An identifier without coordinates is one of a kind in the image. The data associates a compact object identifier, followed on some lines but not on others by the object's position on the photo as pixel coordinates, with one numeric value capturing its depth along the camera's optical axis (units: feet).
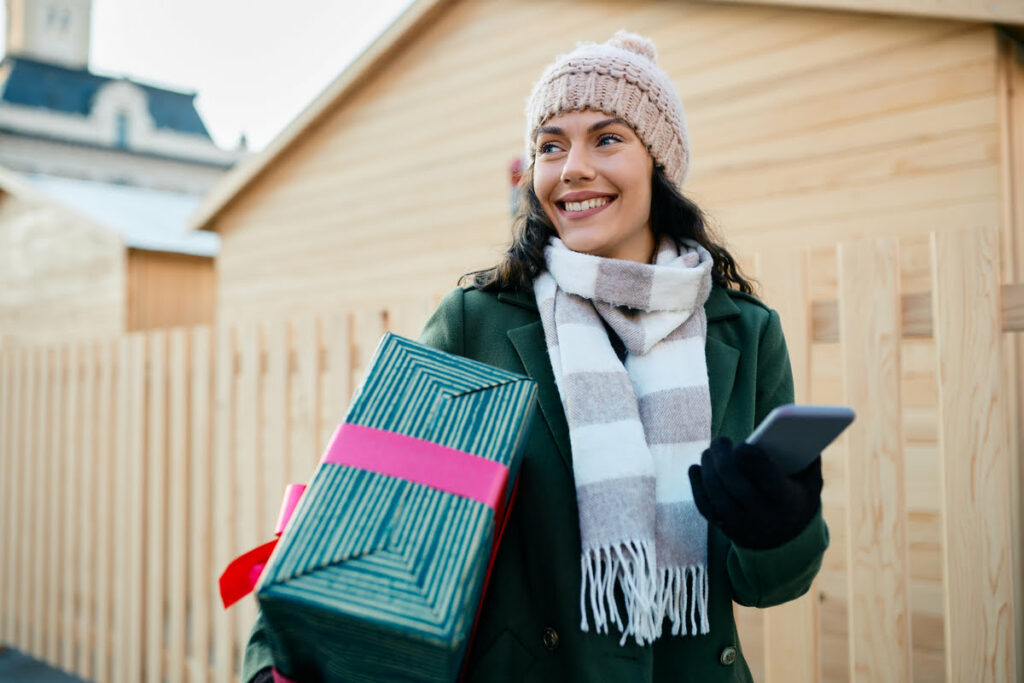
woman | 4.32
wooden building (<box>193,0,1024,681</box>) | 11.57
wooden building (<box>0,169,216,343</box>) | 34.45
